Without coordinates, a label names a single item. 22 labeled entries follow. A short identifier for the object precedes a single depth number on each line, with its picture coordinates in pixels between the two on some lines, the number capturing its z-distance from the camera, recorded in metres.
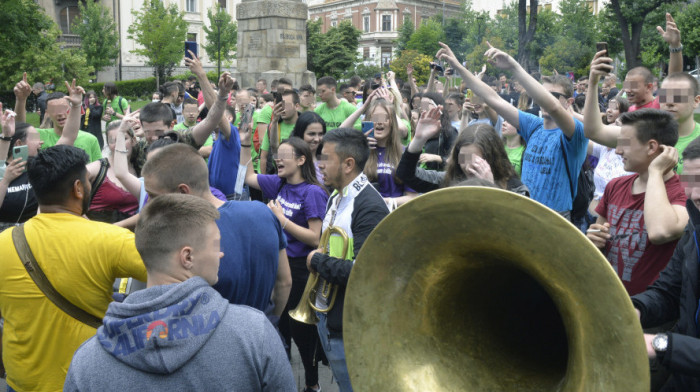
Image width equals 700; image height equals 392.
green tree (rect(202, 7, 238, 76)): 53.69
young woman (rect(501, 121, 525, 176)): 5.11
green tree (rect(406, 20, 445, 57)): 58.91
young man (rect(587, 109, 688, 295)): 2.82
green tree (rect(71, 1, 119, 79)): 43.50
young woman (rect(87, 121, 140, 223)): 4.33
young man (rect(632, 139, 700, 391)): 2.10
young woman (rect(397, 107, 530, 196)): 3.43
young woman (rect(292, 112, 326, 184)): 5.54
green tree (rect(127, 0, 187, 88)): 43.28
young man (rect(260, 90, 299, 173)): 6.54
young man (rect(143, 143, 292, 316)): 2.76
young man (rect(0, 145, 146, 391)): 2.61
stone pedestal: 17.58
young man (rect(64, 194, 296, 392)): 1.71
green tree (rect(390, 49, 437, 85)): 39.28
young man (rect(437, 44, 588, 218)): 3.92
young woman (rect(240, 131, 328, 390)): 4.07
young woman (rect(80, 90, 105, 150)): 12.34
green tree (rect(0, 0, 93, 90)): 20.67
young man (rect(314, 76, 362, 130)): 7.63
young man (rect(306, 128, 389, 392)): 3.15
